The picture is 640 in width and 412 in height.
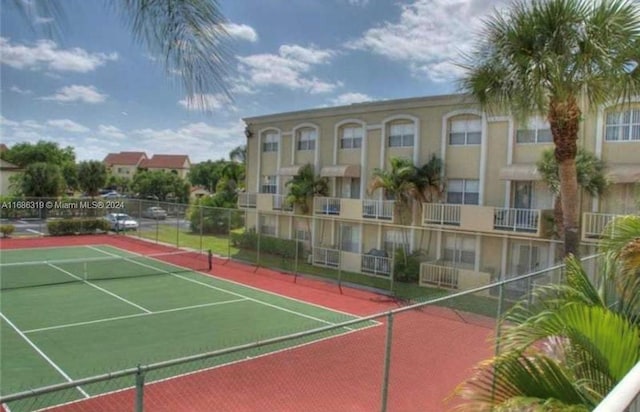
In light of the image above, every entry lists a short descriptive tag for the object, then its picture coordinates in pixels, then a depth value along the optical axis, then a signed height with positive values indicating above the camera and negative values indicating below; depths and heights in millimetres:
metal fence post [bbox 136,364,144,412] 4075 -1680
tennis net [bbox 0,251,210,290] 21078 -4036
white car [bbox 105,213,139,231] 38719 -2783
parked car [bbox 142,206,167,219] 37072 -1908
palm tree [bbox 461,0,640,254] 10461 +3207
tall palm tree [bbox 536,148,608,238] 18125 +1112
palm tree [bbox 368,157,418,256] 23141 +661
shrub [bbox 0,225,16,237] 33969 -3242
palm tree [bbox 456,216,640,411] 3627 -1270
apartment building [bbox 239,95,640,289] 19156 +569
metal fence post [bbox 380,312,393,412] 6246 -2192
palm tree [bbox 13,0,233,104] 2283 +794
